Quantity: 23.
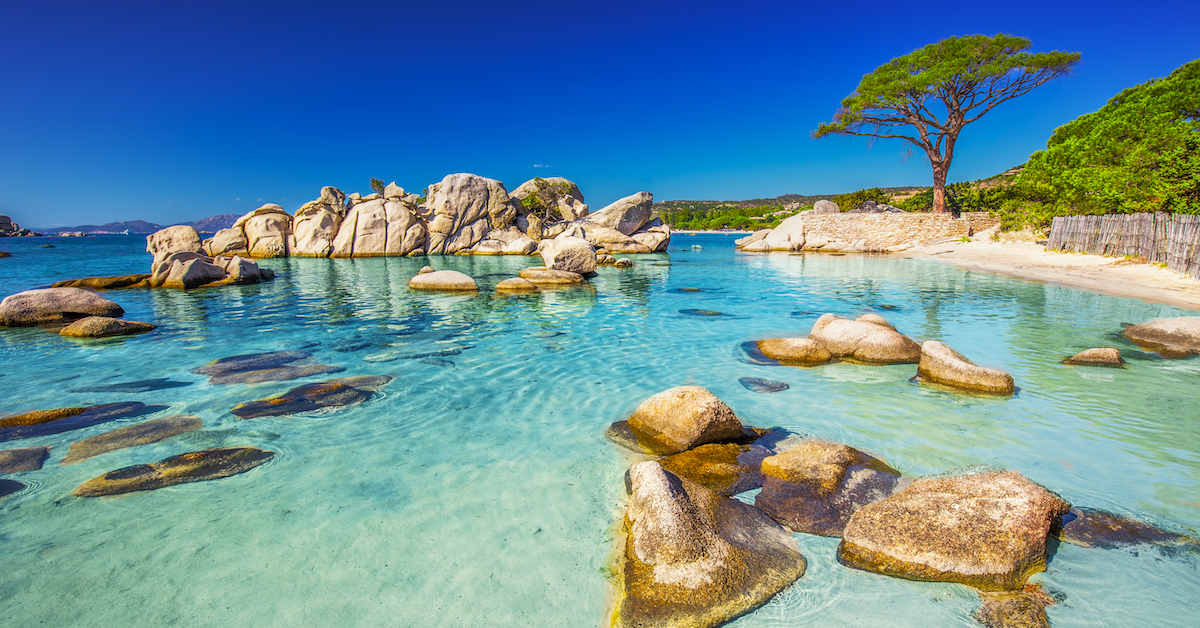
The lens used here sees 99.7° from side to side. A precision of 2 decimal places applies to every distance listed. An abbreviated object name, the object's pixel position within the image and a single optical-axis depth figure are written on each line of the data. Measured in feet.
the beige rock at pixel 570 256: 74.64
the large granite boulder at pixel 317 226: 129.90
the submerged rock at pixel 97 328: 34.91
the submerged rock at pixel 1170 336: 28.43
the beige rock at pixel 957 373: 22.38
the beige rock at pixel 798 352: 27.86
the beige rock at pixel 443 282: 59.88
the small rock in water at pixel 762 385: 23.54
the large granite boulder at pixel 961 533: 10.37
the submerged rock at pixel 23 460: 15.66
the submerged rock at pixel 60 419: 18.58
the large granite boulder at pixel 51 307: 39.19
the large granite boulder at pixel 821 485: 12.88
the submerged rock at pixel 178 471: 14.44
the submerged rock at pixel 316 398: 20.44
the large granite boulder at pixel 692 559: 9.82
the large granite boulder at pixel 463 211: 138.82
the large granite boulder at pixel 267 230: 127.24
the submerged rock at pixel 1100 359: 26.16
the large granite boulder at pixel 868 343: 27.40
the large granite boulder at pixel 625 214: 145.79
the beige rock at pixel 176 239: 105.50
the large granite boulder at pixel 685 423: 16.88
